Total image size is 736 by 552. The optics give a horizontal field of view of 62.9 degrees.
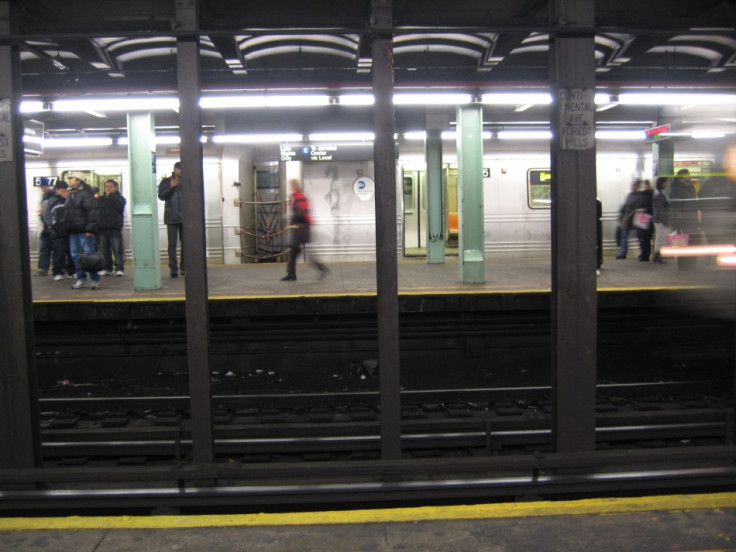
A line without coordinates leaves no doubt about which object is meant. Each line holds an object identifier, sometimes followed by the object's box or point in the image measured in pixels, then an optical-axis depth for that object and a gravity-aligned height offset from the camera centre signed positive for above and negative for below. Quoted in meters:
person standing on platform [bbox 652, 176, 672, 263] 7.38 +0.30
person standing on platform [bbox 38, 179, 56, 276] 11.09 +0.14
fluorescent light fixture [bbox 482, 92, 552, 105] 8.40 +1.91
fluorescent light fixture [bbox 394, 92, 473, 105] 8.17 +1.83
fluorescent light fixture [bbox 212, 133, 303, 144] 12.25 +1.97
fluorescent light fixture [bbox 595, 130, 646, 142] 13.00 +1.98
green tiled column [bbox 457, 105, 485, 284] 9.84 +0.94
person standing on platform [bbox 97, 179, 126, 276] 10.70 +0.23
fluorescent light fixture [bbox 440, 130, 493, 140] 12.97 +2.05
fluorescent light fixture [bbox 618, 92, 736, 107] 7.84 +1.75
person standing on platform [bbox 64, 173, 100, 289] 9.63 +0.39
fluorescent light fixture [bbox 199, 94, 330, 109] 7.95 +1.80
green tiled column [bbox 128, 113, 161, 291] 9.49 +0.82
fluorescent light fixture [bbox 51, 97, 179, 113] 8.02 +1.86
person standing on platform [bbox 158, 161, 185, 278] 10.31 +0.49
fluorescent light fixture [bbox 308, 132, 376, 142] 12.31 +1.97
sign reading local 12.25 +1.65
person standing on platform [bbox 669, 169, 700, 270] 6.13 +0.19
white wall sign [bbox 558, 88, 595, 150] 3.46 +0.64
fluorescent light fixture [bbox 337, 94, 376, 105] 8.19 +1.85
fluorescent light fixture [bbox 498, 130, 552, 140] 12.90 +2.02
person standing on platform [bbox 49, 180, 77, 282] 10.05 +0.10
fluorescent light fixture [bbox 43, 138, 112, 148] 12.51 +2.01
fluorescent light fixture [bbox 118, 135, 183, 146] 12.57 +2.03
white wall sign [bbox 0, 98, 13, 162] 3.34 +0.65
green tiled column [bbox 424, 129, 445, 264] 11.99 +1.02
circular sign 12.76 +0.95
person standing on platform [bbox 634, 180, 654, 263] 10.94 +0.10
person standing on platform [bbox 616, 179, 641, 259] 11.14 +0.16
